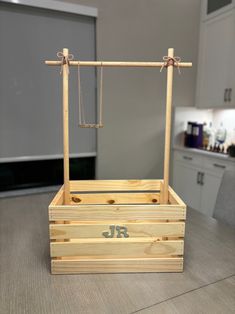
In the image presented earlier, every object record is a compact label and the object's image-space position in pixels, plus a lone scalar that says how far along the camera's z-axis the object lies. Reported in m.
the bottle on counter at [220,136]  2.75
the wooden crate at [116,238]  0.83
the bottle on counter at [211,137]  2.89
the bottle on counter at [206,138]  2.82
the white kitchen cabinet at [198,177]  2.47
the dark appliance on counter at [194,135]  2.75
